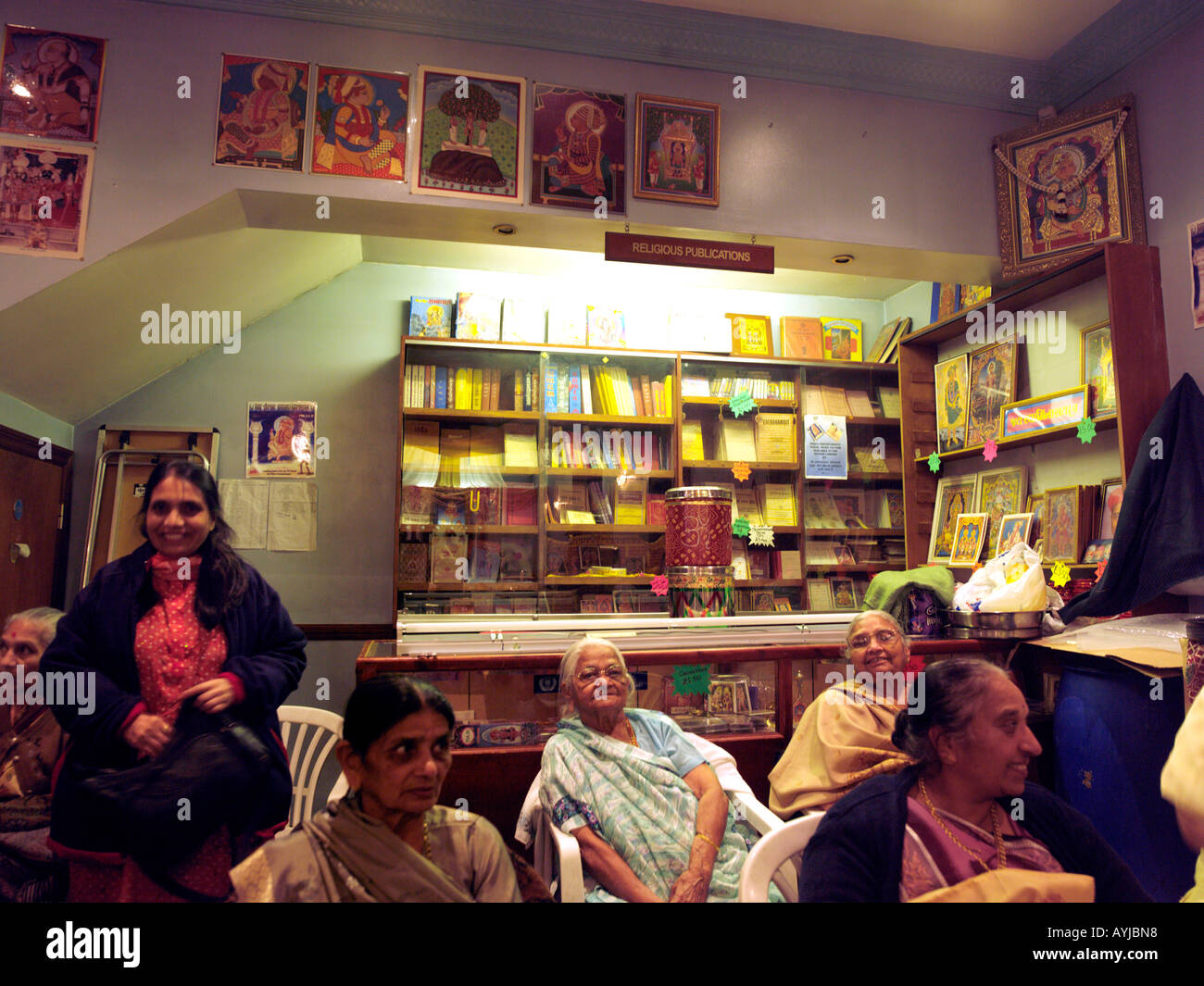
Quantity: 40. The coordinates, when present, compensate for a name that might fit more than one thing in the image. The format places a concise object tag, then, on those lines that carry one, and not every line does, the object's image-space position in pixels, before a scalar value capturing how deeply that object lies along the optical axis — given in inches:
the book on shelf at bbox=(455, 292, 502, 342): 150.3
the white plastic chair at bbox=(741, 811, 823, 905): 54.6
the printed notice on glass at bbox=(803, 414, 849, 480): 161.5
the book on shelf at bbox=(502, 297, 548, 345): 151.6
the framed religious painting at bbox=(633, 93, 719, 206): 97.1
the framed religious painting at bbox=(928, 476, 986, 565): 137.8
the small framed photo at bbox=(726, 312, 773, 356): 163.8
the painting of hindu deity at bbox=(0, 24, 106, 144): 77.3
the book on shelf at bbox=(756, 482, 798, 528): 160.1
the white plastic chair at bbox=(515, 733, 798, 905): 59.9
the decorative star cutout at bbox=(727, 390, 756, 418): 159.2
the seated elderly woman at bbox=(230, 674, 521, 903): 42.3
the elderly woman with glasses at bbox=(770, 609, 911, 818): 65.2
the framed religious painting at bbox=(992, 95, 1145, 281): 102.0
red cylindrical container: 85.4
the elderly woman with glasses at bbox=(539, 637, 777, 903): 62.0
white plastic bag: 87.8
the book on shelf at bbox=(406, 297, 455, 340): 148.3
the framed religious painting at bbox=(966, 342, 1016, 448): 125.6
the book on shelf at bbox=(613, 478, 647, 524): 150.9
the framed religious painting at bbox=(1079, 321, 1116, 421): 104.2
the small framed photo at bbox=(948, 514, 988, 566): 131.0
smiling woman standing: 48.8
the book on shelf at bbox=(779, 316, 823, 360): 166.4
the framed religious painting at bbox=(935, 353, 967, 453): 137.7
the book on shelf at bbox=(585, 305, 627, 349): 154.9
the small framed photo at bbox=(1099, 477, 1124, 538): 104.3
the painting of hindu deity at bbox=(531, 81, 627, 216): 94.4
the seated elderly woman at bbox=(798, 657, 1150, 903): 47.1
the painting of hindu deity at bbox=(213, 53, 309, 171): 84.8
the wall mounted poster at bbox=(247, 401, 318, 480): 75.7
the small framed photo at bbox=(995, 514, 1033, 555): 120.3
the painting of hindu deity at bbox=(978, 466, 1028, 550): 124.4
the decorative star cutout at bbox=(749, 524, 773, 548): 156.7
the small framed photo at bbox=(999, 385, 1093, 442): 108.0
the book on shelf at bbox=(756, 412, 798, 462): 161.6
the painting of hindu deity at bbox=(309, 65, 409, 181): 87.9
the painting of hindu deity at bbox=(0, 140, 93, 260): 76.7
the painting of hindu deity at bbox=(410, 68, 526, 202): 91.2
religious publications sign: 96.8
